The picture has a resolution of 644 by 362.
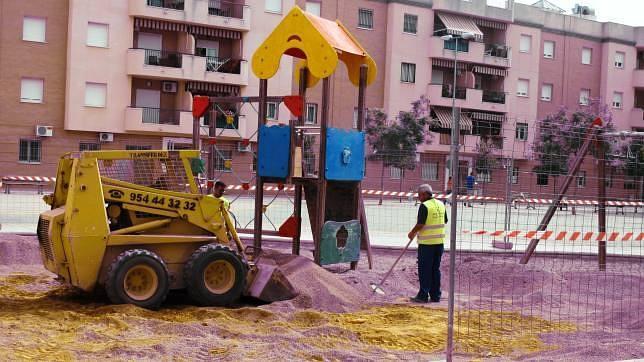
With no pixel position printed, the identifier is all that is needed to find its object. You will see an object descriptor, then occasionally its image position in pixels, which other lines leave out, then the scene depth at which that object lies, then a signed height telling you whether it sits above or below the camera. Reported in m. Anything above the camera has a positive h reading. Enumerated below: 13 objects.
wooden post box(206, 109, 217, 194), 14.28 +0.07
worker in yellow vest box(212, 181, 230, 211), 12.03 -0.46
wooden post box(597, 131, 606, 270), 15.87 -0.48
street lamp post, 6.76 -0.38
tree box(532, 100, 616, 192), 42.31 +3.37
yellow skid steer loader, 10.05 -1.00
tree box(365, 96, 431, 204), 47.66 +1.75
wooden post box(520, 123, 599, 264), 15.73 -0.43
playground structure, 13.27 +0.13
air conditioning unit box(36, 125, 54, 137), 40.09 +0.83
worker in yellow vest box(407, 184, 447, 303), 12.18 -1.12
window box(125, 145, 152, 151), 22.96 +0.15
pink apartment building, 41.22 +5.28
